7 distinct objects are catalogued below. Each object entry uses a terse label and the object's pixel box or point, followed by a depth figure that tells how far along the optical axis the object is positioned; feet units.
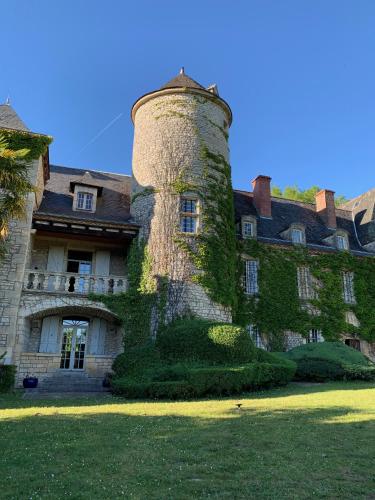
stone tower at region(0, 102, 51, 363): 47.03
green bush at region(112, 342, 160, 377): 45.19
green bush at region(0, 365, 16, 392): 44.52
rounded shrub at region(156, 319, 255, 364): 42.32
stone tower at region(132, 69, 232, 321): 53.31
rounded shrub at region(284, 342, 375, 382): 48.14
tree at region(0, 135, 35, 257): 37.04
